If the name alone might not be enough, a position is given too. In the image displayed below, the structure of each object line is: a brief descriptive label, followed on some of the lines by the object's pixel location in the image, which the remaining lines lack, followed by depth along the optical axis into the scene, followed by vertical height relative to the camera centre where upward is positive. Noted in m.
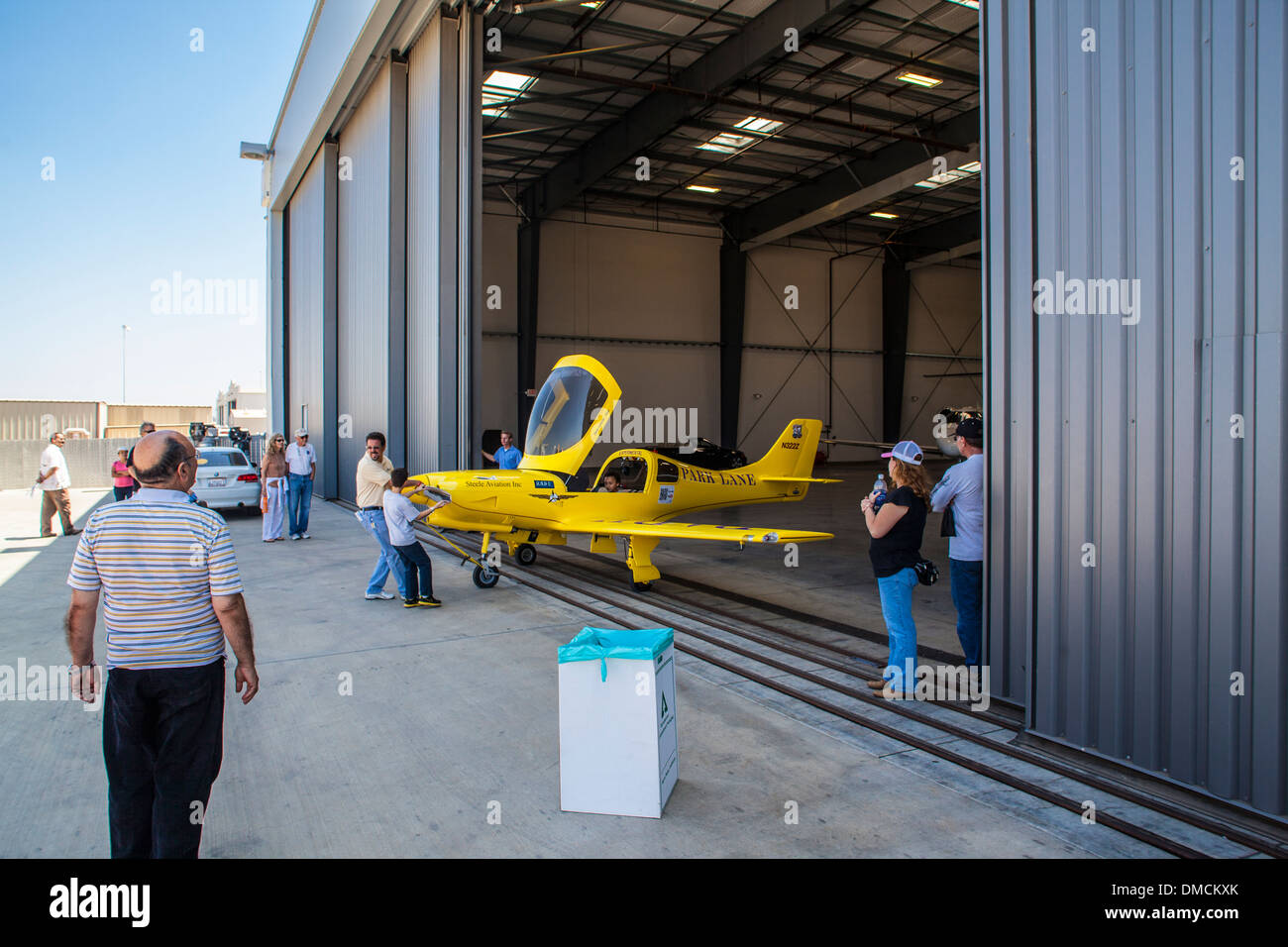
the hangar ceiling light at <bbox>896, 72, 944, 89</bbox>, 17.41 +8.52
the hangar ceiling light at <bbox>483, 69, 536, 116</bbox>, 17.45 +8.57
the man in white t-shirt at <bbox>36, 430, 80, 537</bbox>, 11.83 -0.51
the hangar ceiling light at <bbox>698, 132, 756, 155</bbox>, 21.25 +8.72
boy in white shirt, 7.30 -0.86
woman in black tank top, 4.80 -0.63
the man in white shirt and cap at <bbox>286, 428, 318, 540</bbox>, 12.49 -0.50
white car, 14.36 -0.51
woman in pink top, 10.43 -0.41
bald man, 2.58 -0.63
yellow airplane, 8.25 -0.49
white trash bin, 3.36 -1.24
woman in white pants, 11.84 -0.50
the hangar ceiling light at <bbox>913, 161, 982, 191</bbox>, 21.27 +8.28
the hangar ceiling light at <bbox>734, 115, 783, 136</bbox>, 20.06 +8.65
